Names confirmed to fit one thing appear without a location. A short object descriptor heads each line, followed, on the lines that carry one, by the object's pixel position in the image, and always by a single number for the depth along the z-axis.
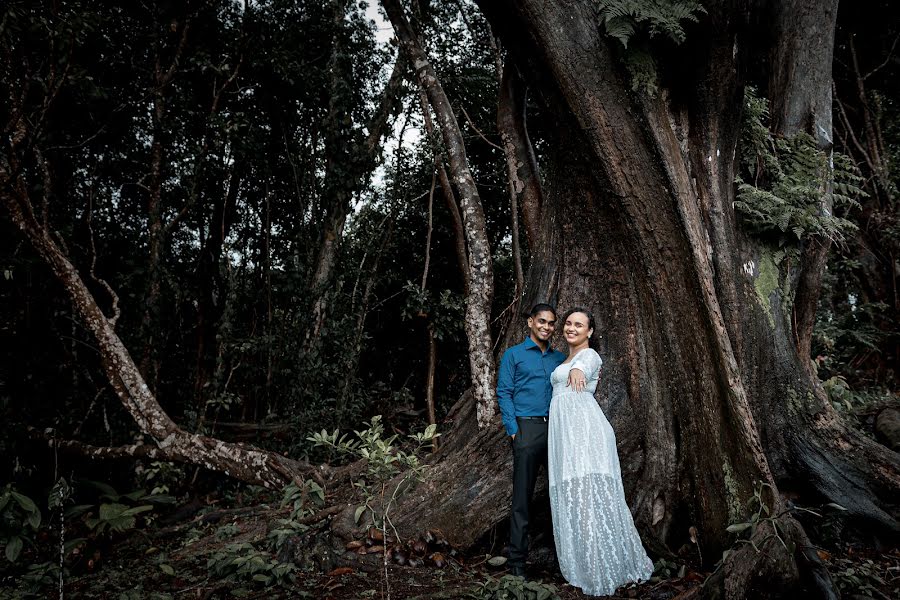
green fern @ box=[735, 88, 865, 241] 3.85
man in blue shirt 3.41
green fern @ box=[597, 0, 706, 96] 3.26
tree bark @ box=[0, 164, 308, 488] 5.21
